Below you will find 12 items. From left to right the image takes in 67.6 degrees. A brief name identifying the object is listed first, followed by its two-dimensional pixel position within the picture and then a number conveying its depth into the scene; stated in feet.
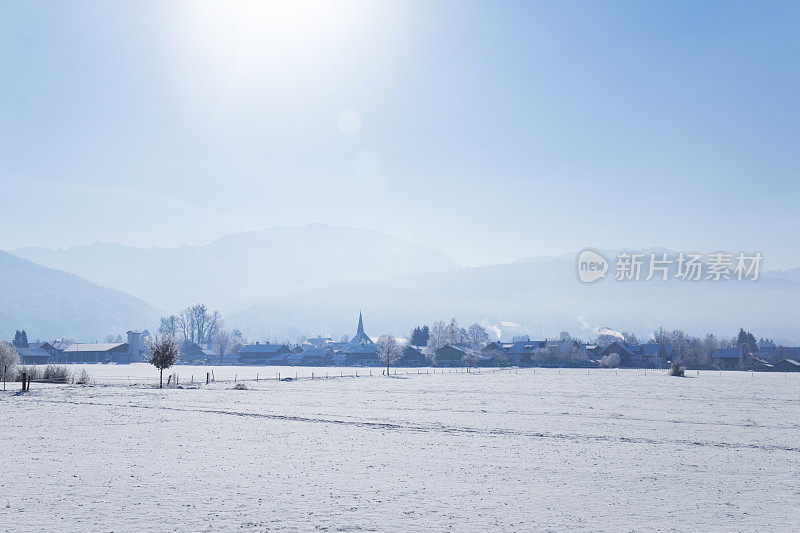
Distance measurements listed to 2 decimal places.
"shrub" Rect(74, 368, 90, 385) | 220.80
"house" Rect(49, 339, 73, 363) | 605.31
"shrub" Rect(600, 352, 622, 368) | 546.26
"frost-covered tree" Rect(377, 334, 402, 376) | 488.52
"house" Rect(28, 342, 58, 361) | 604.90
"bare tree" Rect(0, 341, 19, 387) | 261.98
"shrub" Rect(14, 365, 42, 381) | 231.30
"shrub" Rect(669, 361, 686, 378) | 360.07
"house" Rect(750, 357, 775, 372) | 554.05
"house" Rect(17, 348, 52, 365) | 542.98
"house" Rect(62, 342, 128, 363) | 604.49
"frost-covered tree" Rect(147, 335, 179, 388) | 242.17
